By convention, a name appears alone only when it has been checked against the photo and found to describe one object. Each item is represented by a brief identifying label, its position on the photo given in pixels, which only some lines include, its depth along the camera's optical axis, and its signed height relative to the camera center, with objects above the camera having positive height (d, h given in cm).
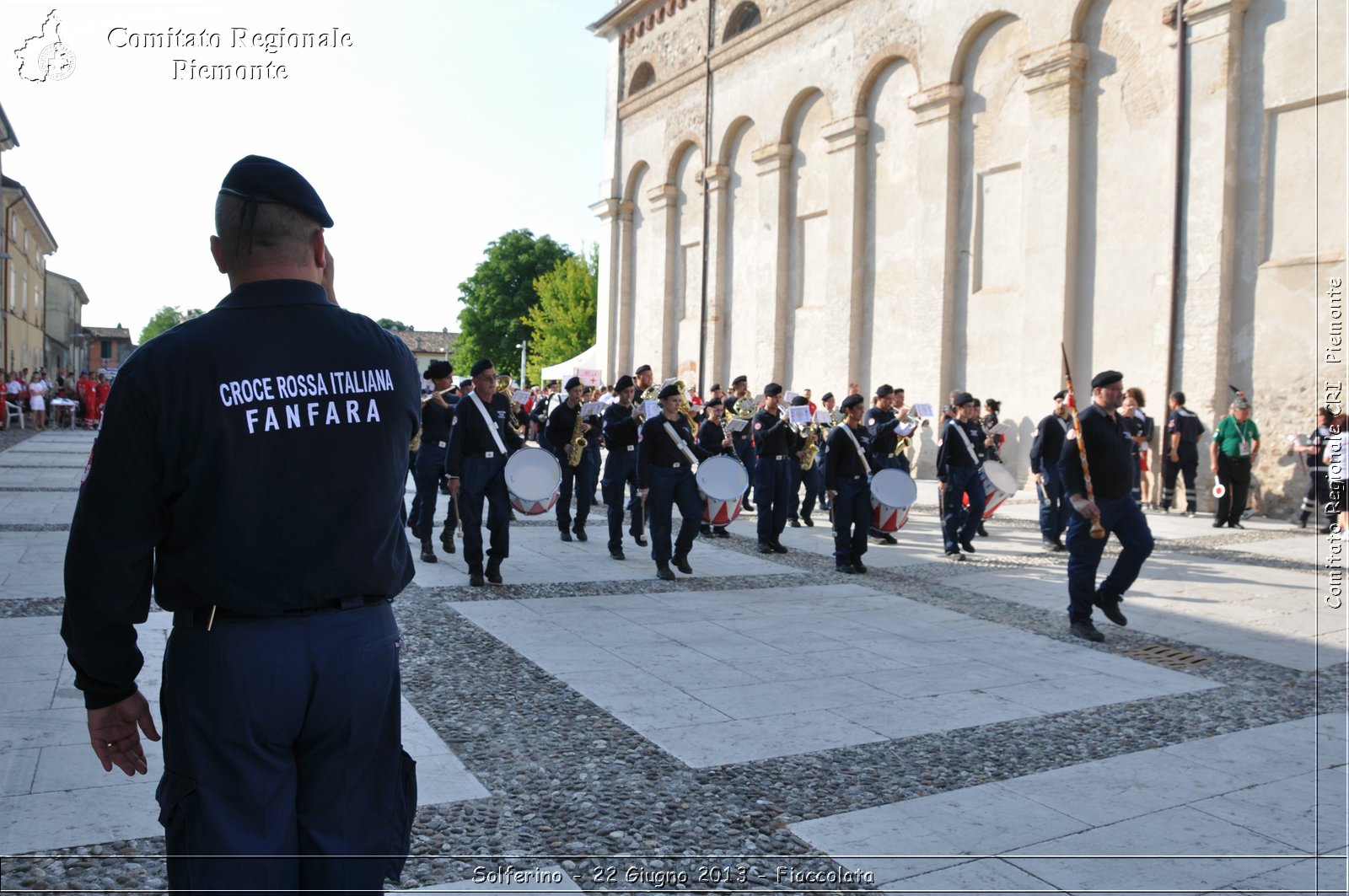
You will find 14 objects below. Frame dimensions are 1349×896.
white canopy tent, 3518 +276
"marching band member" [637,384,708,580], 1008 -30
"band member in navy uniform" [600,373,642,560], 1161 -1
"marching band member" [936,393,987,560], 1192 -24
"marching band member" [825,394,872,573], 1081 -43
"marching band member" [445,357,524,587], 937 -24
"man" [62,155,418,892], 205 -28
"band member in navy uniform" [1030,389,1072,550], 1181 -56
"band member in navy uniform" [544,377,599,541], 1279 -17
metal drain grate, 718 -143
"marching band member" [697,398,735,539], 1266 +10
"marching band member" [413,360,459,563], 1139 -14
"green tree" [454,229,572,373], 6015 +873
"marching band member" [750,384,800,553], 1226 -34
